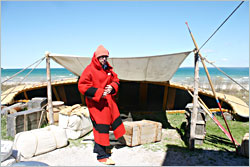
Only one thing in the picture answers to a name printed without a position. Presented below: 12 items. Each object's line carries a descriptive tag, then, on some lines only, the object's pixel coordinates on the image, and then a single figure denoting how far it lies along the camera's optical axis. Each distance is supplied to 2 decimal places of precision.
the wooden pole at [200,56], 3.37
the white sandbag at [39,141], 3.38
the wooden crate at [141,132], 3.93
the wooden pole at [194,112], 3.68
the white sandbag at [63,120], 4.49
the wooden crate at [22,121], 4.18
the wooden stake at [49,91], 4.08
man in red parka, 2.37
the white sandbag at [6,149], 2.34
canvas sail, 3.84
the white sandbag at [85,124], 4.53
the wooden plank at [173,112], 6.53
